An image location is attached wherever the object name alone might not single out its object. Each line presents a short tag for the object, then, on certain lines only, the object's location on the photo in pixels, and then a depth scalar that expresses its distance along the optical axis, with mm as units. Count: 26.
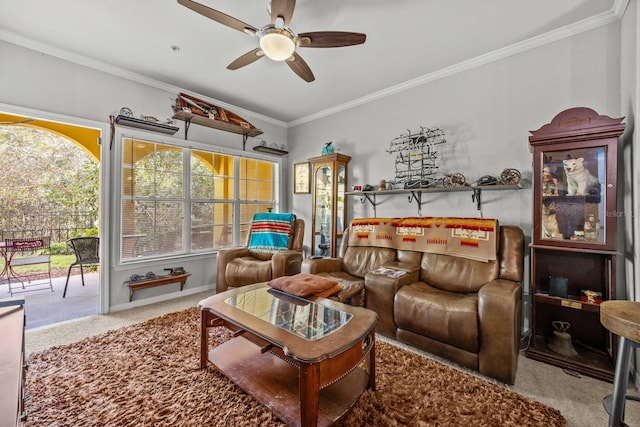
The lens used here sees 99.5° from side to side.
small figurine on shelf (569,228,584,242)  2041
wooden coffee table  1280
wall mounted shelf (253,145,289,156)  4414
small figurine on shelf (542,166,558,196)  2166
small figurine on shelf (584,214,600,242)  1986
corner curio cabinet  3855
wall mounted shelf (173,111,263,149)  3500
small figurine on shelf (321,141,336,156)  3994
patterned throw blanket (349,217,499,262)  2422
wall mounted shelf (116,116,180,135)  3043
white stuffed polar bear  2033
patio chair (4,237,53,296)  3832
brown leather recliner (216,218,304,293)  3156
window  3293
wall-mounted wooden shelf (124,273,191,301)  3172
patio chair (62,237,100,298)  3762
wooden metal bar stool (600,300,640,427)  1243
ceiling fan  1759
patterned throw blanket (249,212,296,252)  3721
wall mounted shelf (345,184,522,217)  2619
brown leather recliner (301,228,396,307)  2585
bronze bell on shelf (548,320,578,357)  2080
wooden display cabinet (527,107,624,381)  1919
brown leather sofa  1838
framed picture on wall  4574
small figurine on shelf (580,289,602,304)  1971
